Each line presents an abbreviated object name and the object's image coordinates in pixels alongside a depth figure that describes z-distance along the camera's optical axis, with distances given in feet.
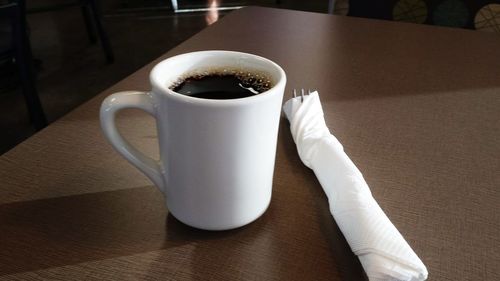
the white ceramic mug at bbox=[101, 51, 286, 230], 0.99
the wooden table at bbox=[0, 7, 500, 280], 1.09
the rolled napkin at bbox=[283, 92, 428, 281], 0.98
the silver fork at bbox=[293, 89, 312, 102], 1.67
